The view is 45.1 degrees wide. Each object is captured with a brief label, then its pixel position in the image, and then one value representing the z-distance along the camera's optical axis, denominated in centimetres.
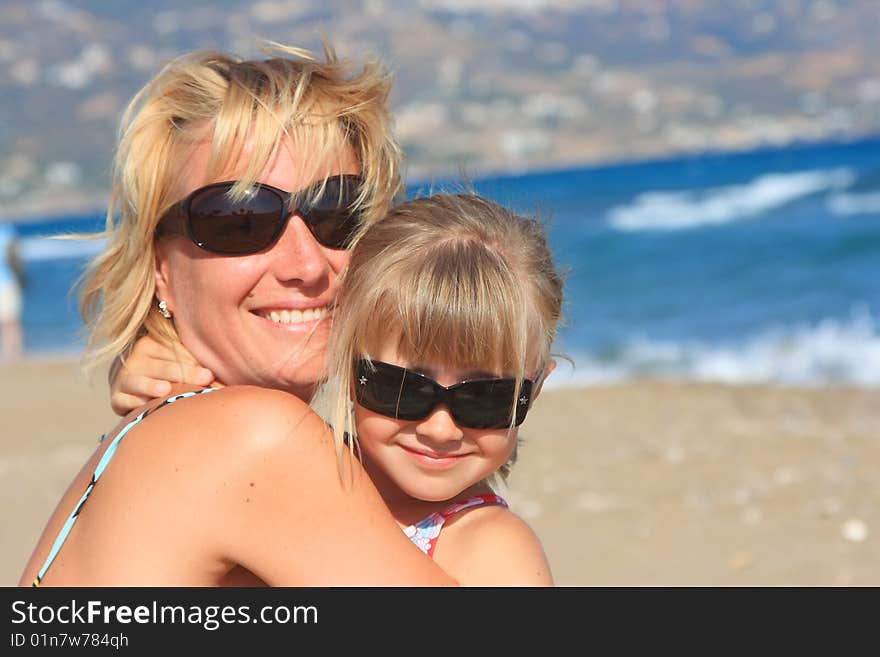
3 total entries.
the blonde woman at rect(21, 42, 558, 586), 200
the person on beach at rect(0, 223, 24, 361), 1646
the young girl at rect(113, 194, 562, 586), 225
